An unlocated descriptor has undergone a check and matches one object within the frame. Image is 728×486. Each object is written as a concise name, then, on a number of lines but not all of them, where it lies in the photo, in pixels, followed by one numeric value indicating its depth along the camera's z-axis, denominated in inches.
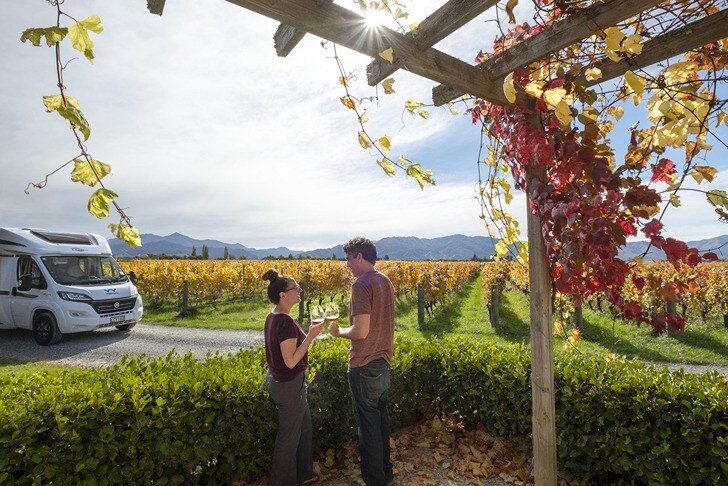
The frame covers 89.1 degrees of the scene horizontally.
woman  120.9
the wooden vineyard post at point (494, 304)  459.8
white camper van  371.9
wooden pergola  68.9
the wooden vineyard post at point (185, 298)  577.0
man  127.0
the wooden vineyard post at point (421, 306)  486.0
